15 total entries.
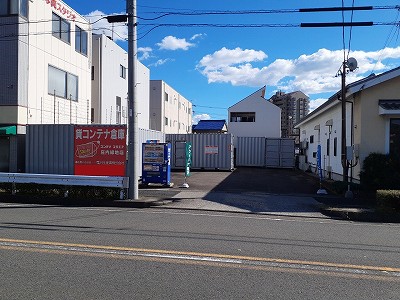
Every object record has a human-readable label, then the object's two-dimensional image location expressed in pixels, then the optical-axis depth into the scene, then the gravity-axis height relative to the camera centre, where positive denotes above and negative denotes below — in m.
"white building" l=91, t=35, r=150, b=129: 26.59 +5.22
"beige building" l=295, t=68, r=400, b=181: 14.98 +1.49
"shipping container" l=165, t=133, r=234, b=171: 27.41 +0.00
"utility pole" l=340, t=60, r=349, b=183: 15.39 +1.06
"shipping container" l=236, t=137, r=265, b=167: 32.18 +0.00
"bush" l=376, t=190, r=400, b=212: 10.72 -1.37
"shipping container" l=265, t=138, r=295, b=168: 31.64 -0.08
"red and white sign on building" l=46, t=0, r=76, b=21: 19.04 +7.61
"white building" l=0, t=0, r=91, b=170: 16.64 +4.31
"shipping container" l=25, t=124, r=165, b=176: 15.84 +0.06
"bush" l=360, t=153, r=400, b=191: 14.19 -0.75
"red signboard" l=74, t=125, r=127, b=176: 14.51 +0.03
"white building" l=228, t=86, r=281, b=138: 49.38 +4.43
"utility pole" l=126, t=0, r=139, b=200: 12.85 +1.38
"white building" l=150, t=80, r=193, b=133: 45.72 +5.79
